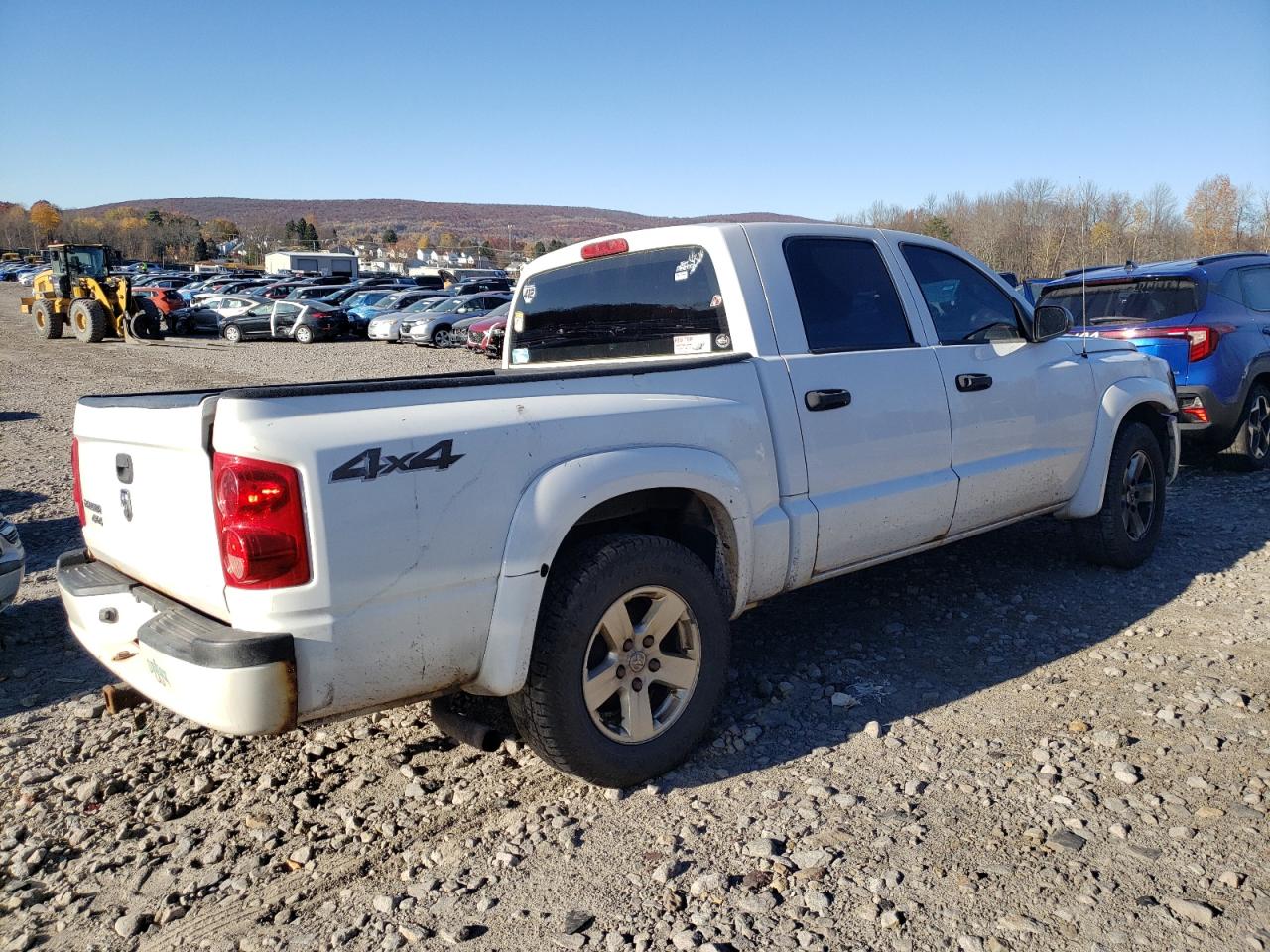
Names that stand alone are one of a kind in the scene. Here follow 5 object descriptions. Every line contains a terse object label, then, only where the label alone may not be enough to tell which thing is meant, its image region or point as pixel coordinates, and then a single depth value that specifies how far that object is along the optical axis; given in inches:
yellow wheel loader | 1082.1
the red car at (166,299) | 1243.2
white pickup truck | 102.8
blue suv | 303.6
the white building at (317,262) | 3595.0
